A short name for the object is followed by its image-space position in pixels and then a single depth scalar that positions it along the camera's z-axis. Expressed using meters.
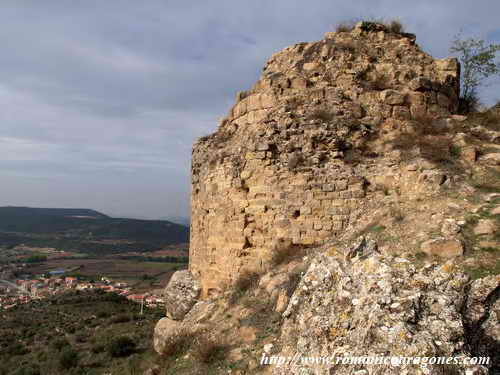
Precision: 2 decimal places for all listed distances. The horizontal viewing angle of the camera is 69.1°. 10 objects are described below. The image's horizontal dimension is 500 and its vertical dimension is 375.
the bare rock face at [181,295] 8.47
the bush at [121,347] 12.98
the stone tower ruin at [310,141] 6.71
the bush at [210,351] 4.82
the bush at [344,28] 8.79
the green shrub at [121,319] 20.27
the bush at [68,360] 12.84
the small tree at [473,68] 9.69
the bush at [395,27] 8.83
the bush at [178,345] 5.85
